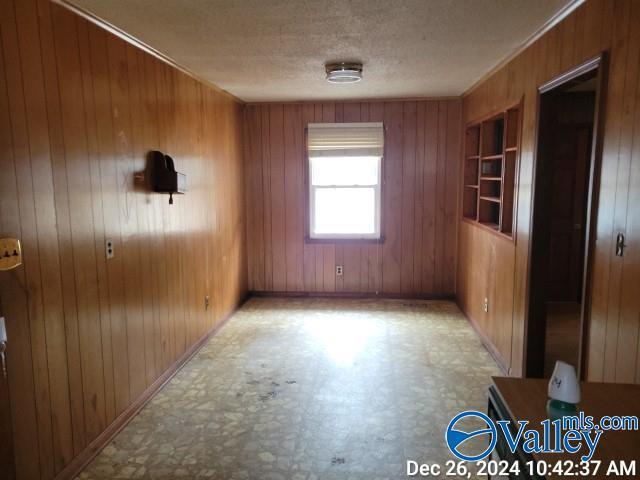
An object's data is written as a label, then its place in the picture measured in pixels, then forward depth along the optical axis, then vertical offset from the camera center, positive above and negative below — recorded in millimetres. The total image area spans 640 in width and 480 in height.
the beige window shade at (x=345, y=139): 5426 +471
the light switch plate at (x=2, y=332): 1831 -571
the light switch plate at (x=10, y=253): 1875 -278
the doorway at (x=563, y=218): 2422 -325
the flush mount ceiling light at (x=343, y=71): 3611 +847
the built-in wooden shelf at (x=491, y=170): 3609 +84
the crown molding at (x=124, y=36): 2350 +877
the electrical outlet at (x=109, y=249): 2645 -371
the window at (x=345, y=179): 5445 +16
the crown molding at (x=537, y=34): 2451 +886
